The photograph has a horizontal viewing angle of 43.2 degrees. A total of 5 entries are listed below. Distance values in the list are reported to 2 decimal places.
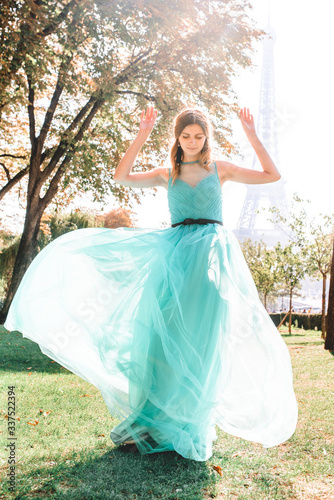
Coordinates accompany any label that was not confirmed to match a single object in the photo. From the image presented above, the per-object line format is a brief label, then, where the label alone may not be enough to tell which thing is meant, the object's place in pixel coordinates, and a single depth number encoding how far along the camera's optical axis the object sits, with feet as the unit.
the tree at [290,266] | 72.90
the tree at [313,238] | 66.08
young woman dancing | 9.23
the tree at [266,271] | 81.33
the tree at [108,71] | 34.14
